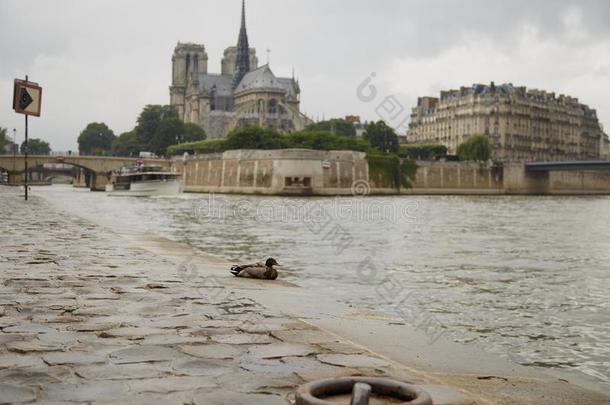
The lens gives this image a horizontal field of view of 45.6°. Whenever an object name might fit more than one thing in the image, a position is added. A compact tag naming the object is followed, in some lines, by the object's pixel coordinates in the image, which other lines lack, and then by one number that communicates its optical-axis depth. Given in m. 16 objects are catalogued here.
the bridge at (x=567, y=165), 84.62
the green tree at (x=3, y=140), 124.70
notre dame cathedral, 134.88
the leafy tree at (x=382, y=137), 107.31
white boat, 71.81
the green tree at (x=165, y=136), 130.62
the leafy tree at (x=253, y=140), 93.44
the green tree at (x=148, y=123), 135.38
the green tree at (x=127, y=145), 135.25
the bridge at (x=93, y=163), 90.44
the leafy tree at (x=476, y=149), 107.69
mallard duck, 10.59
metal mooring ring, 3.66
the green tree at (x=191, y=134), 134.80
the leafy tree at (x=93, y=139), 171.62
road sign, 32.19
